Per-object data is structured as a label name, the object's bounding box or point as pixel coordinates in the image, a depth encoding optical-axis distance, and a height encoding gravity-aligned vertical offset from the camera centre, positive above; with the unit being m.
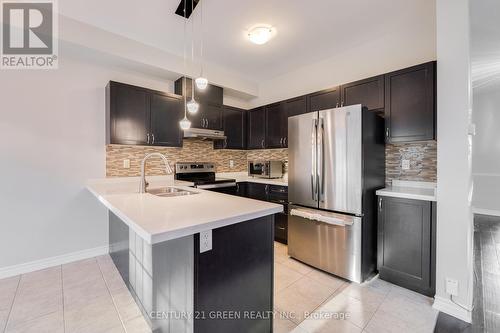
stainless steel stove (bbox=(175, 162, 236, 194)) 3.35 -0.18
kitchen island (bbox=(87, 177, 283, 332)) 1.17 -0.58
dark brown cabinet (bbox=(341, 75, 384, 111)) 2.59 +0.89
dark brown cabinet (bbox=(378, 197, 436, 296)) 2.07 -0.76
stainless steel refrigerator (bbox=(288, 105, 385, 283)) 2.34 -0.24
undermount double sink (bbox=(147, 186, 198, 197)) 2.36 -0.28
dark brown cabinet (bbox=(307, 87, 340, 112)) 2.98 +0.92
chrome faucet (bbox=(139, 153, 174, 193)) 2.16 -0.17
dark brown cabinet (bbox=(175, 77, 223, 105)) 3.50 +1.20
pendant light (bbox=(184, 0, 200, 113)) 2.11 +0.56
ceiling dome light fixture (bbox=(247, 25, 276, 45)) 2.63 +1.57
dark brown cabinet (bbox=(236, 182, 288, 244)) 3.34 -0.50
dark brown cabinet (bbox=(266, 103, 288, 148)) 3.66 +0.68
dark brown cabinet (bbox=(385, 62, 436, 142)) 2.22 +0.65
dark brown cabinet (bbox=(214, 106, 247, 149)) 3.96 +0.68
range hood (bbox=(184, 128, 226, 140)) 3.40 +0.50
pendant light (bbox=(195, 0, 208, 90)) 1.98 +0.74
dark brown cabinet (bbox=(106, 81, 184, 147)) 2.87 +0.68
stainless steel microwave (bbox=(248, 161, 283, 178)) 3.75 -0.06
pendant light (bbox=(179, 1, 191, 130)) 2.23 +0.42
